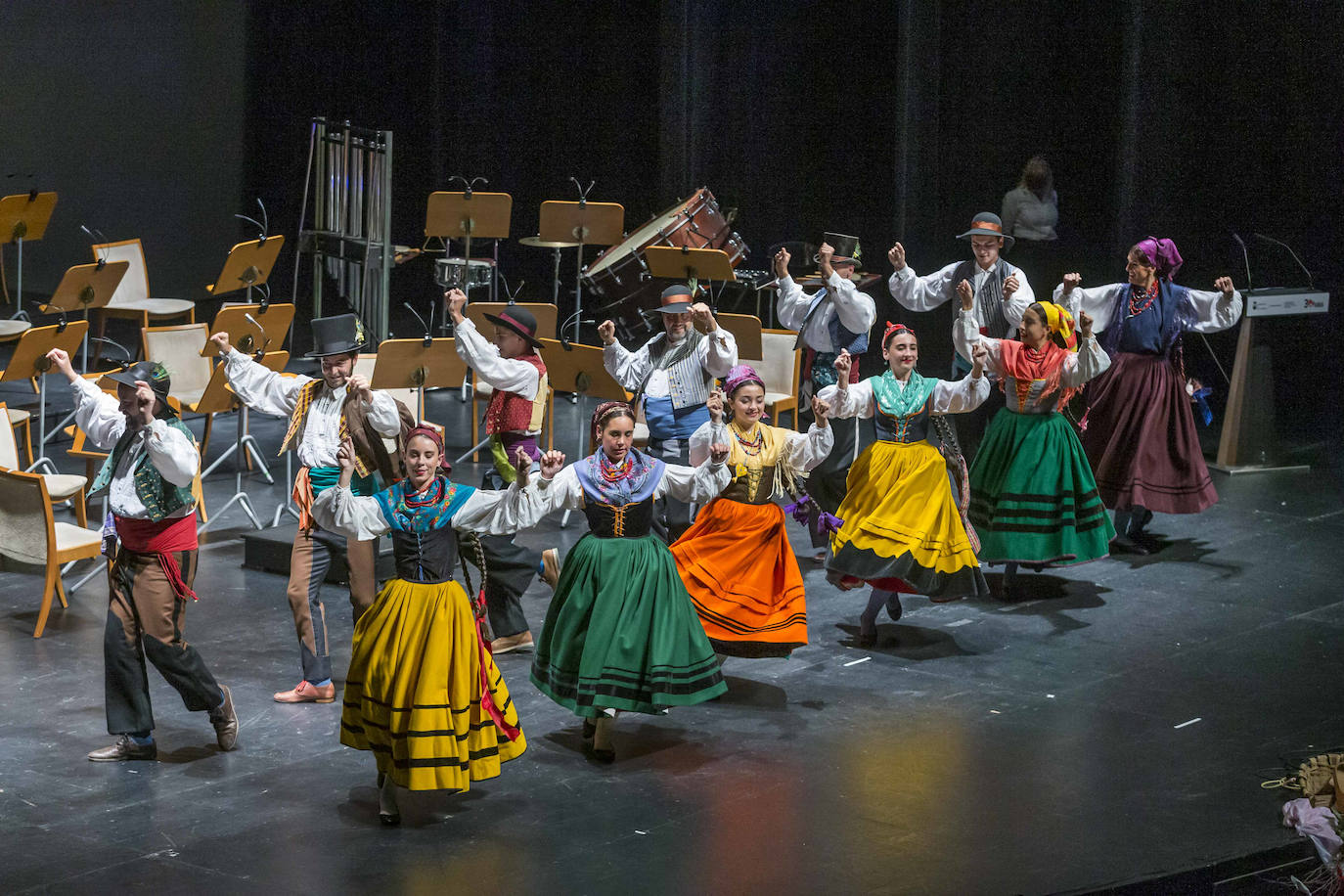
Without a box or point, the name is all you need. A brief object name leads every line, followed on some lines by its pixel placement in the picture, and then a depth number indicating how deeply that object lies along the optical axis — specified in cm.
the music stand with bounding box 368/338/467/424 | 1522
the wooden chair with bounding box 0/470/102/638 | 1357
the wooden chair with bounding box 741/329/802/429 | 1815
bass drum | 1898
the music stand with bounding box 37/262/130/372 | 1916
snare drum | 2083
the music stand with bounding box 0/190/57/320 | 2089
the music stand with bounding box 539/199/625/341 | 1966
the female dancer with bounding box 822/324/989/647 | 1291
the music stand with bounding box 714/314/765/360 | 1672
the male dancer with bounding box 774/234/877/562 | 1522
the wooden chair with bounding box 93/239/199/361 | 2170
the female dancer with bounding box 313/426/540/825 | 966
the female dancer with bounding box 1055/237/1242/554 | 1580
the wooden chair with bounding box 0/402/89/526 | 1494
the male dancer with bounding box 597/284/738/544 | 1395
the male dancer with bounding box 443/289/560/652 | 1314
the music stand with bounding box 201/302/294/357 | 1631
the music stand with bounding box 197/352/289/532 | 1655
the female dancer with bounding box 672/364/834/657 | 1201
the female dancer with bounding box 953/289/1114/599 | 1423
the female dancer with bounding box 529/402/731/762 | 1072
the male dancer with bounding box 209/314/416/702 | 1187
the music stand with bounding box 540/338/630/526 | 1570
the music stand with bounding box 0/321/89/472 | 1642
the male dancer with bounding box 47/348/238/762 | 1054
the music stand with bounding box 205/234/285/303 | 2048
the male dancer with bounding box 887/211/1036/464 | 1562
